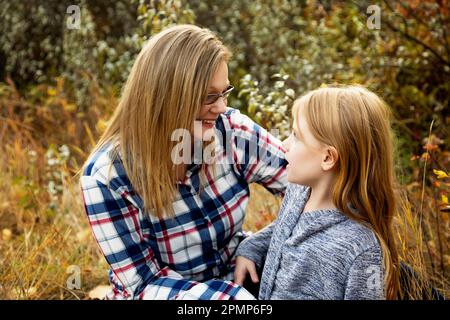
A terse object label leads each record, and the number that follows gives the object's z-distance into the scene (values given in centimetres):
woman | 203
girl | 187
